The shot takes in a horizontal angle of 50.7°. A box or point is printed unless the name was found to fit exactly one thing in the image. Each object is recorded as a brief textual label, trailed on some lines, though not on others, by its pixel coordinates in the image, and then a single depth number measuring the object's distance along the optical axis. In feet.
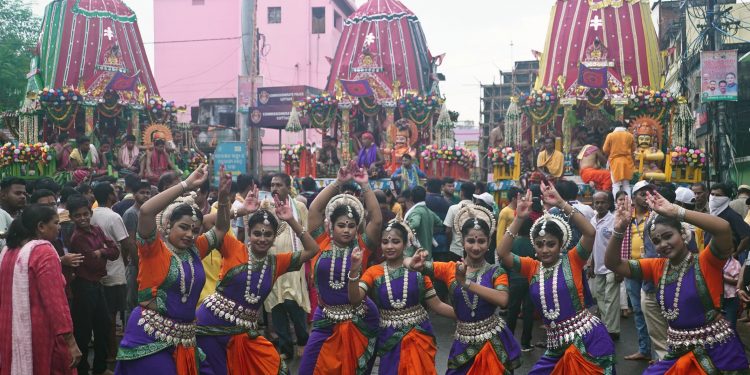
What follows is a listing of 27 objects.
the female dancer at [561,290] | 17.46
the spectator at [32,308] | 16.76
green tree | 98.78
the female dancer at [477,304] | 17.83
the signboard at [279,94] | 118.11
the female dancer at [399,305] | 18.47
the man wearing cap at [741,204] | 32.99
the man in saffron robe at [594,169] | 50.92
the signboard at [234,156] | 78.33
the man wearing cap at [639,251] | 26.68
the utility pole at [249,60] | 86.74
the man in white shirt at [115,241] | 24.57
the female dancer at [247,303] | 18.71
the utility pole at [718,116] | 52.24
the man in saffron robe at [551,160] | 55.01
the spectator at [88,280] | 23.20
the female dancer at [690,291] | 16.11
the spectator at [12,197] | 23.54
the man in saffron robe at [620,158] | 47.88
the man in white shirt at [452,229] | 35.04
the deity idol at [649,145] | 52.90
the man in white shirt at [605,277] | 29.68
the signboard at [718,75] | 50.96
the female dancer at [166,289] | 16.81
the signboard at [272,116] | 115.65
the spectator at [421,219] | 33.71
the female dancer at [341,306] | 19.49
